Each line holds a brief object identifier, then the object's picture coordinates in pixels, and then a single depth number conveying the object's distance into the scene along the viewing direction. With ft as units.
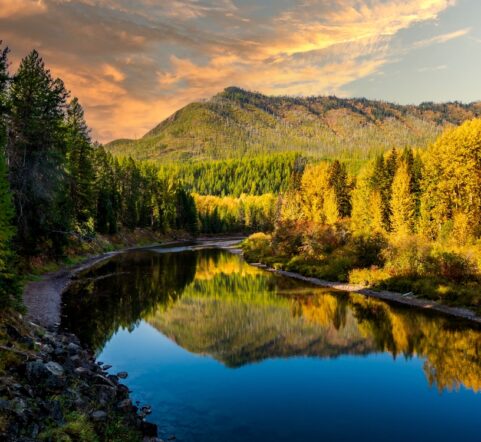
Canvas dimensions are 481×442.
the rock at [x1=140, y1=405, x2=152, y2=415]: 54.75
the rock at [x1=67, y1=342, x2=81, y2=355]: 65.91
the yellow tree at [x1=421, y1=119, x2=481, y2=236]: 189.98
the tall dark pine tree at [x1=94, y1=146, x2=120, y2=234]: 274.77
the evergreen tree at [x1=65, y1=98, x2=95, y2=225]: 202.13
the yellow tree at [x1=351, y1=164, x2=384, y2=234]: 241.55
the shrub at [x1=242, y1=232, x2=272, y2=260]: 240.32
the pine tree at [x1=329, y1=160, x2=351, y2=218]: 310.86
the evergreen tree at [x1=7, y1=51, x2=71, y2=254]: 119.85
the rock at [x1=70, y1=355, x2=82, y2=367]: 59.20
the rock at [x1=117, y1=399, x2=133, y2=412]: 50.10
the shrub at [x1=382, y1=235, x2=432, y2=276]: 136.56
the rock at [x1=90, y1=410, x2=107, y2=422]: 44.62
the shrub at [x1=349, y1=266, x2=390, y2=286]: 141.08
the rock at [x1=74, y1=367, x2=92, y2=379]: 55.48
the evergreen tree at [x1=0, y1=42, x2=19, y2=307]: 56.24
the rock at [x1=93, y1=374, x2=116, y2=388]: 55.87
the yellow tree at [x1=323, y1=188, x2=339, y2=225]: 271.59
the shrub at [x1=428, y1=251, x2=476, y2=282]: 124.06
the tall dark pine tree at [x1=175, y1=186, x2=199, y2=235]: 450.30
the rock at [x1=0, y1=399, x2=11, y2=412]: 37.14
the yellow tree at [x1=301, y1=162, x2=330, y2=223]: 309.61
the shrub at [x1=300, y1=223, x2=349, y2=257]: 190.19
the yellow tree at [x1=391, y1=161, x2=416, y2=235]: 220.64
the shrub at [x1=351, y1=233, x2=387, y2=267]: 156.56
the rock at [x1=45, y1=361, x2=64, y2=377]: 47.88
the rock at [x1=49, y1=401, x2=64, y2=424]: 40.57
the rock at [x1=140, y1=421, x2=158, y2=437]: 48.84
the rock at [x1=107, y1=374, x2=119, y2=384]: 61.67
